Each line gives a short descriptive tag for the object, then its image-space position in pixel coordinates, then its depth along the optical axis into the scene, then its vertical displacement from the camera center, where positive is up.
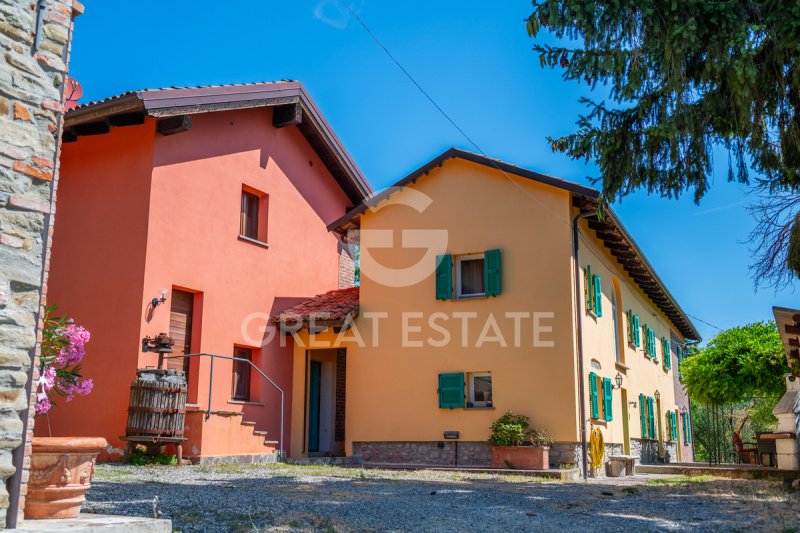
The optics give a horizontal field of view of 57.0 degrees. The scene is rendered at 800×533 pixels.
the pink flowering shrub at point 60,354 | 6.40 +0.47
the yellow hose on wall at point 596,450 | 13.48 -0.73
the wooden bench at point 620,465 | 14.41 -1.08
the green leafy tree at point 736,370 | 19.03 +1.06
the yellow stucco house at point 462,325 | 13.57 +1.62
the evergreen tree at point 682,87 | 7.39 +3.45
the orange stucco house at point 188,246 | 12.30 +2.90
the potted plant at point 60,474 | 4.50 -0.43
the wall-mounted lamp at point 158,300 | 12.40 +1.75
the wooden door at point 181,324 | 13.14 +1.45
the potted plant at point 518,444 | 12.64 -0.60
